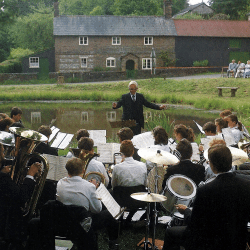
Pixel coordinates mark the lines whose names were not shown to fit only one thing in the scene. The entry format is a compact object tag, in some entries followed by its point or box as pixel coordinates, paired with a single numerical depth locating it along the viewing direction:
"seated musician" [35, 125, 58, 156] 6.04
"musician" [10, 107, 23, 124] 7.51
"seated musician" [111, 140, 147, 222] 4.81
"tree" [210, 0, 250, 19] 59.41
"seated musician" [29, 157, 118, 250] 3.75
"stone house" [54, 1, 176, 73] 41.19
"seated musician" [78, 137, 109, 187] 4.81
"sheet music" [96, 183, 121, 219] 3.84
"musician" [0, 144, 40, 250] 3.68
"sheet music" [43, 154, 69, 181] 4.35
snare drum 4.00
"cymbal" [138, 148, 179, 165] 4.17
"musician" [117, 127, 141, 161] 6.25
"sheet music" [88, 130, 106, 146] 6.58
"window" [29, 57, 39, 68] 41.43
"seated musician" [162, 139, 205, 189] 4.78
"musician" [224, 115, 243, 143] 6.81
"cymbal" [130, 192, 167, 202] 3.81
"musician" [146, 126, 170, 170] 5.94
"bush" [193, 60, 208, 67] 41.38
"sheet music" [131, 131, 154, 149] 6.07
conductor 8.73
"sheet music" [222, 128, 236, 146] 6.41
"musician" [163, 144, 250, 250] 3.10
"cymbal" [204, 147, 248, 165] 4.05
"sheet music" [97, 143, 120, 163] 5.63
